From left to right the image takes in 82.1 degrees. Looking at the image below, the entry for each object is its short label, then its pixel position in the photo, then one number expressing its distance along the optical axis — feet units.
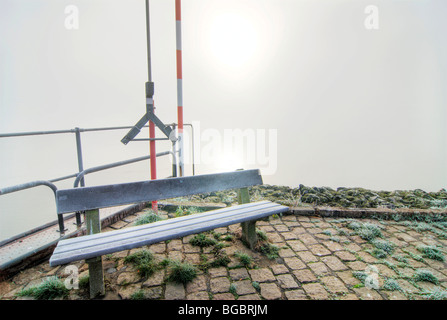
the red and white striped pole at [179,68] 11.45
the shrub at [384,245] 9.78
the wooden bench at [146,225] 6.68
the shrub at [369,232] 10.70
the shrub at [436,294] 7.14
